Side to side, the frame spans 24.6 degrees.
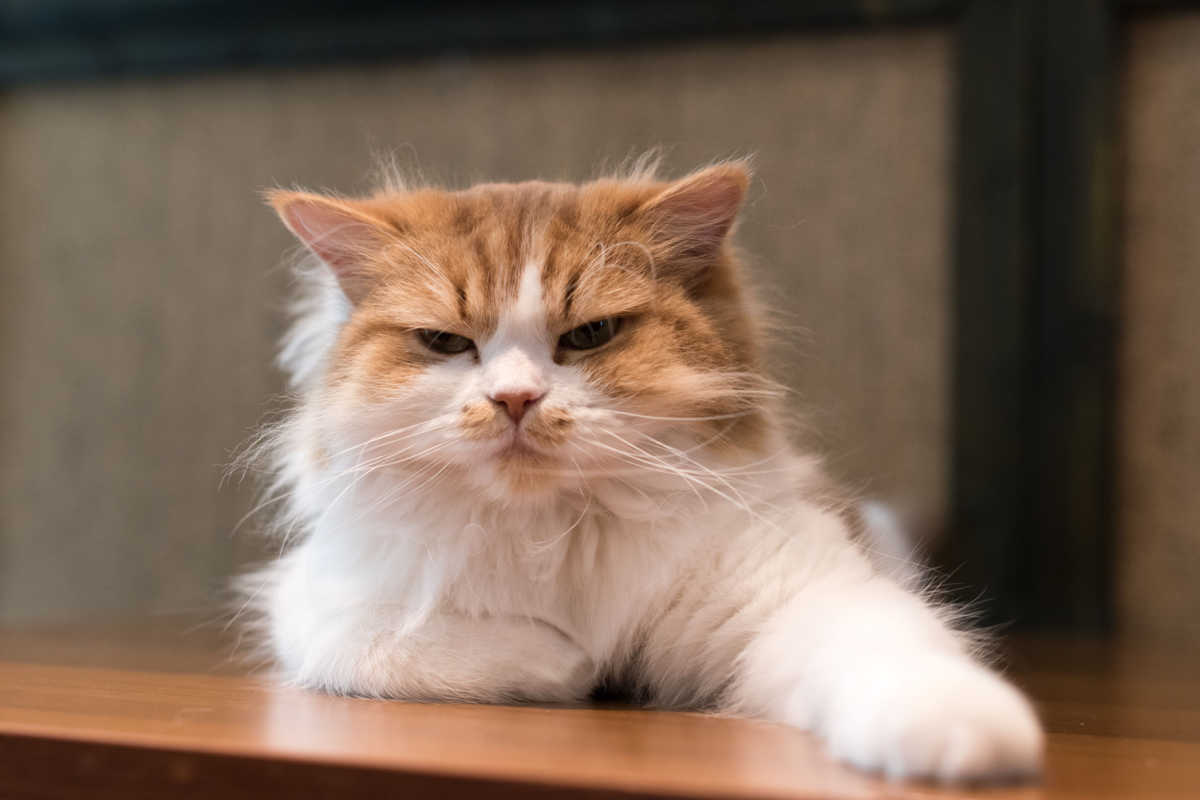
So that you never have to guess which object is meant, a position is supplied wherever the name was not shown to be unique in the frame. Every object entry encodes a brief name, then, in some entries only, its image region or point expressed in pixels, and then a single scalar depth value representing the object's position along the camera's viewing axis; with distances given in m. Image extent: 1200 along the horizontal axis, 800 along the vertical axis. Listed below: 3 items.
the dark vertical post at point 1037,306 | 1.01
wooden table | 0.63
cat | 0.72
